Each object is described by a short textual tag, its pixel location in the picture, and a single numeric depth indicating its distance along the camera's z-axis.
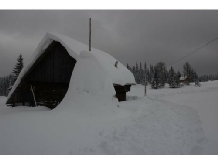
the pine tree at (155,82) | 42.81
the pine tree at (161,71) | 45.39
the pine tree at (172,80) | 40.45
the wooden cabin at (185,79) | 51.25
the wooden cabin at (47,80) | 9.73
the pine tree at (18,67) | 28.42
